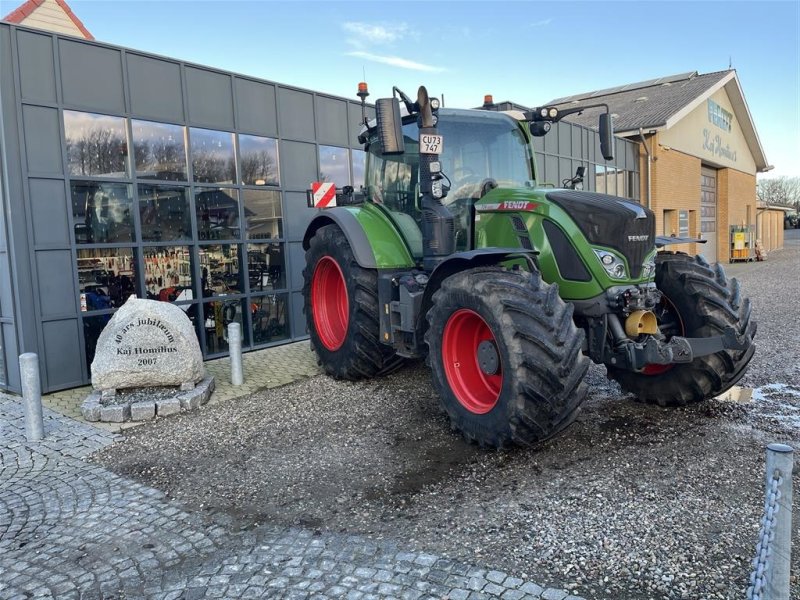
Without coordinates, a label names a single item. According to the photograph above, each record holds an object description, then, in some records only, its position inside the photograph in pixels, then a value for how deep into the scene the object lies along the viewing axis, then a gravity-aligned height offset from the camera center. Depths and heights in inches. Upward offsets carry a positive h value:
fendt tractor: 156.9 -14.9
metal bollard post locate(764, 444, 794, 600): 88.0 -42.7
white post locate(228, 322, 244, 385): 268.8 -43.6
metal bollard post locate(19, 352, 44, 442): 204.2 -44.4
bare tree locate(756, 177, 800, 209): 2719.0 +166.9
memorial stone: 233.0 -36.0
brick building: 807.1 +120.1
